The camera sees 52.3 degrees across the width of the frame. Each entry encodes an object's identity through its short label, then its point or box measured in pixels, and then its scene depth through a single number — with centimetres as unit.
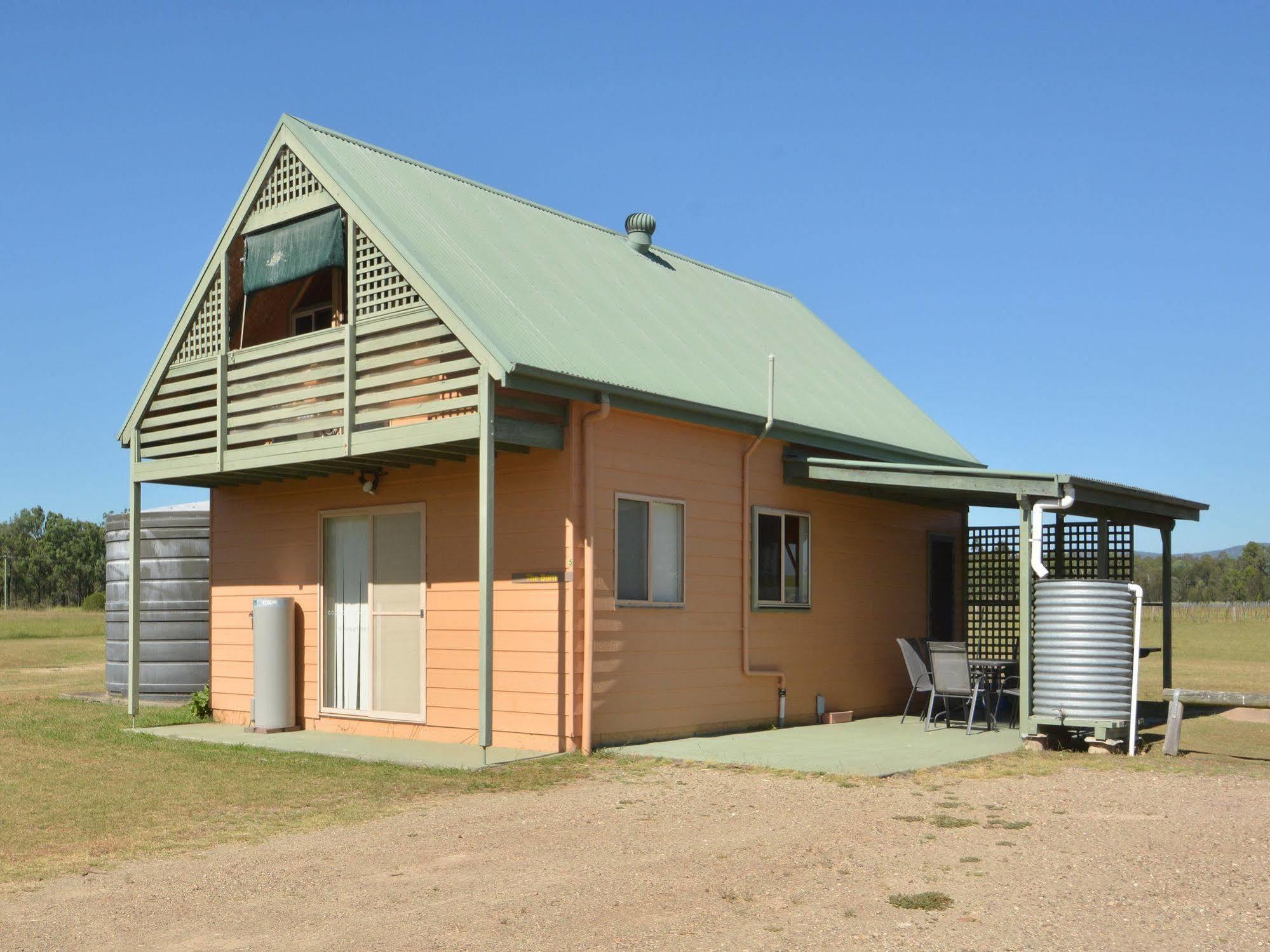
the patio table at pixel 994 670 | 1335
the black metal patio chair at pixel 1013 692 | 1330
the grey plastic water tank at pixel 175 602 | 1644
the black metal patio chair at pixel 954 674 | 1316
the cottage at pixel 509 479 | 1155
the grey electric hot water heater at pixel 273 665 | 1360
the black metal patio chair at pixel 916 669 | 1373
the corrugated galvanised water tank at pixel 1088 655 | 1158
